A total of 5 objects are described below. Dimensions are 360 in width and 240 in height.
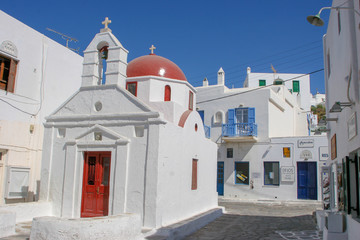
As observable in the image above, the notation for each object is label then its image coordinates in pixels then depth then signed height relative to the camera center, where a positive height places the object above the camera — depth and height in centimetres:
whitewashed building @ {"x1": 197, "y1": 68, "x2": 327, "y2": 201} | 1984 +158
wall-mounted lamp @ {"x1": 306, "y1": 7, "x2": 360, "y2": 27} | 622 +280
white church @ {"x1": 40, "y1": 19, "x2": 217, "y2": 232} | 888 +55
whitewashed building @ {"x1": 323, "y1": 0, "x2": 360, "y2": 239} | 637 +127
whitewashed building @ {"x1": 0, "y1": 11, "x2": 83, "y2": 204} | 1158 +236
